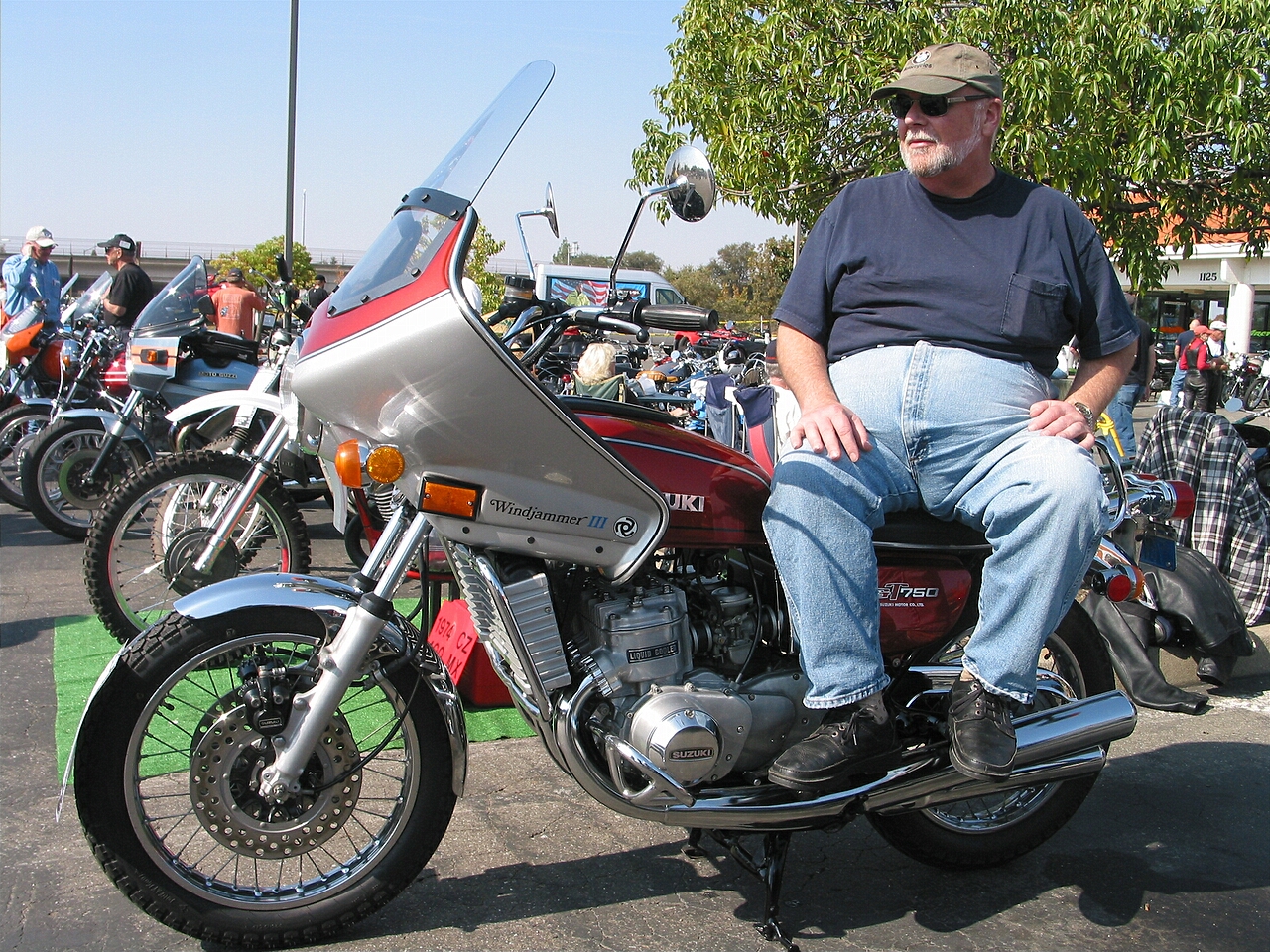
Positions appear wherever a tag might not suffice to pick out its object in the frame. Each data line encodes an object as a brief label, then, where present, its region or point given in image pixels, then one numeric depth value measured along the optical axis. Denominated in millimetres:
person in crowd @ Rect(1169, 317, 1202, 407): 17084
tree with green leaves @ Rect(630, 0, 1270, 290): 7445
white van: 28266
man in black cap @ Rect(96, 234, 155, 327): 9047
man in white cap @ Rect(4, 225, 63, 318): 10227
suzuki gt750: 2285
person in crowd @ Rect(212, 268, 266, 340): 11133
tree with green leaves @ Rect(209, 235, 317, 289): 49656
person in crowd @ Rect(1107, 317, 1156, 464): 7348
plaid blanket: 5281
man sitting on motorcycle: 2447
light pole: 10617
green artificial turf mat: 3797
